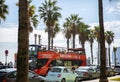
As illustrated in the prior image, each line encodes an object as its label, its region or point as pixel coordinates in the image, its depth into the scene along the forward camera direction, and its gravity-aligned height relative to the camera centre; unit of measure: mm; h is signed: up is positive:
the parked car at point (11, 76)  11890 -1948
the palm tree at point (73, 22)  41122 +5430
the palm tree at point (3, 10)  23895 +4794
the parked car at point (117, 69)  32708 -4175
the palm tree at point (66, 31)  40400 +3359
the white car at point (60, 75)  15360 -2441
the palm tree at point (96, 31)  50700 +4090
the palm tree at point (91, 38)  49880 +2112
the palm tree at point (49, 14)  34958 +6129
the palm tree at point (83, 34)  45081 +2922
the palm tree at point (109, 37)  55565 +2603
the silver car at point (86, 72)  20781 -3080
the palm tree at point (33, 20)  31816 +4589
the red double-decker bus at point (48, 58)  21104 -1436
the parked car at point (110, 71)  28421 -4054
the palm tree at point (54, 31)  37950 +3162
